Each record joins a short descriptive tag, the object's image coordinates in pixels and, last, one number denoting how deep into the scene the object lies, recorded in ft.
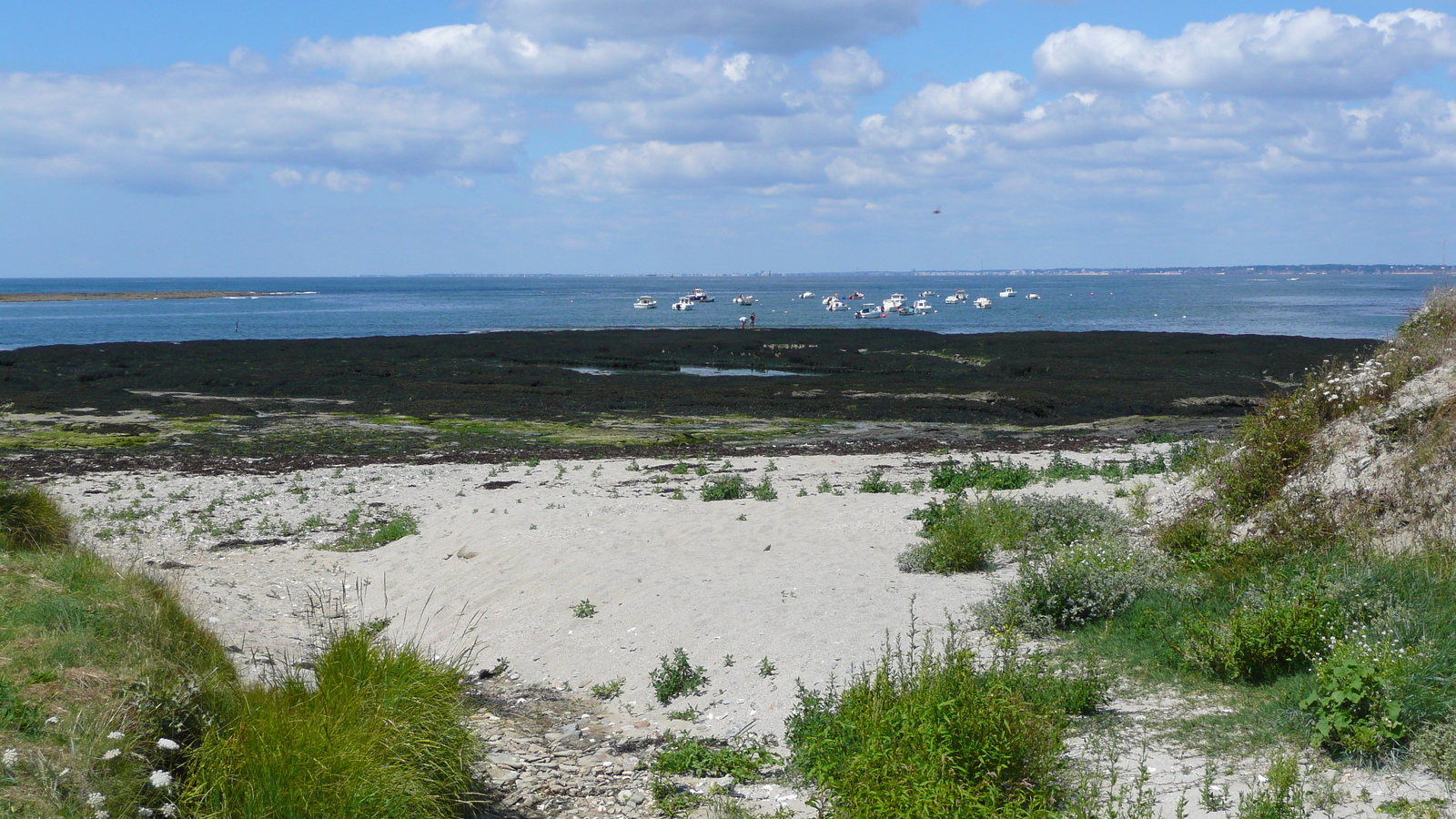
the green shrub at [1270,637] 18.76
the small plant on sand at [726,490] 45.62
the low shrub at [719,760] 18.52
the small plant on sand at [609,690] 23.53
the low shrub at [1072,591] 23.70
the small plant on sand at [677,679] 22.88
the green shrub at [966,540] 29.71
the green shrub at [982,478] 44.95
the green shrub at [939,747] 14.42
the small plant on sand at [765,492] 44.55
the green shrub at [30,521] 25.73
